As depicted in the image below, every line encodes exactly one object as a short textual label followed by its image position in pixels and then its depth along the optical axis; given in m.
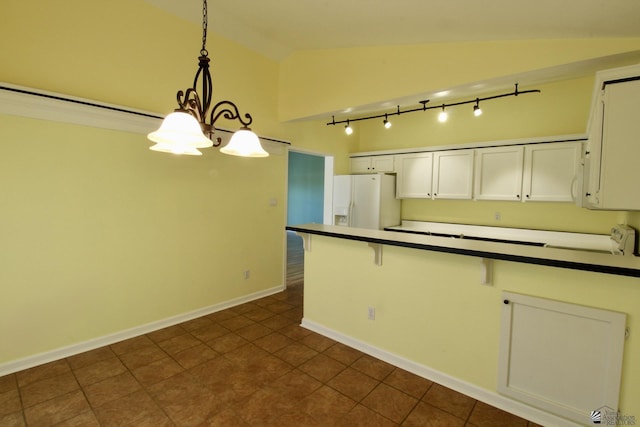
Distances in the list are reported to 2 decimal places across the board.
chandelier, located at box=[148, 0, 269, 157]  1.61
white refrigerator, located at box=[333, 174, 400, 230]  5.01
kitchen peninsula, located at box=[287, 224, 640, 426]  1.69
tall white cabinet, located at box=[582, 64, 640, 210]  1.85
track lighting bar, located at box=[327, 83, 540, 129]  3.72
